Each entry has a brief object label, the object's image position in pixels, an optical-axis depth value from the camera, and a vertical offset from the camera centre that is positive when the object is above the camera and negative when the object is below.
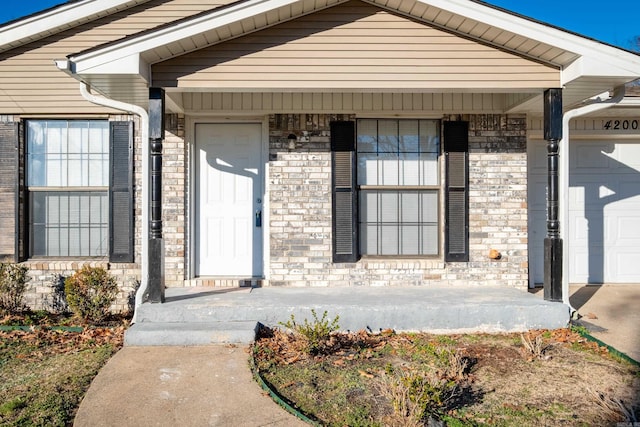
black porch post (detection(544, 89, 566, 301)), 5.37 +0.18
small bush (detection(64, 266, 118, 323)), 5.65 -0.86
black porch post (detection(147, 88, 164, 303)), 5.23 -0.09
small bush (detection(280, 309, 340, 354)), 4.54 -1.09
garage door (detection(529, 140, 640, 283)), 7.37 +0.07
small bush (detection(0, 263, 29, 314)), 5.96 -0.83
